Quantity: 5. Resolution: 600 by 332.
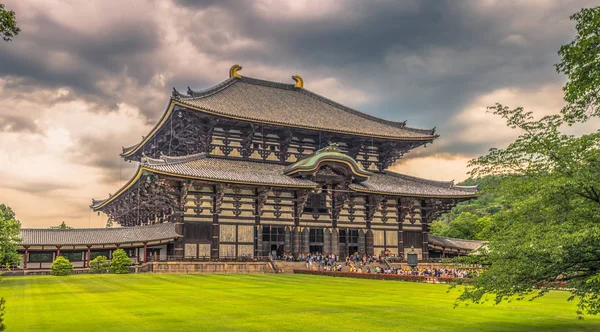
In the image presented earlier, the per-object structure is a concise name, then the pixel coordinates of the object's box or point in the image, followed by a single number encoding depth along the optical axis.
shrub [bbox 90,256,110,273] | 42.44
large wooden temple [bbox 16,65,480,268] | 48.06
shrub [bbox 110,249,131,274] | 41.77
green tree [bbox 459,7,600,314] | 13.52
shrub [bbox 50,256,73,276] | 40.19
